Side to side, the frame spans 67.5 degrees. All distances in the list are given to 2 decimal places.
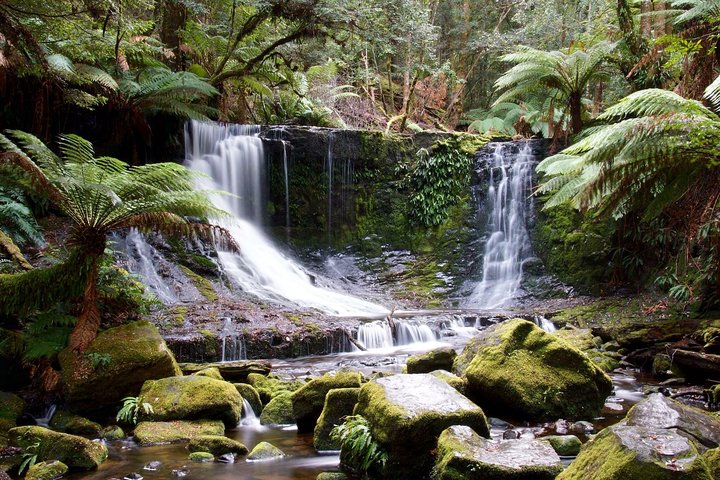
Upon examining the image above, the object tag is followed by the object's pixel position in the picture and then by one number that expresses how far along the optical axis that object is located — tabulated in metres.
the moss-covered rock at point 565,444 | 3.58
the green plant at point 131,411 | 4.38
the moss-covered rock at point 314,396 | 4.40
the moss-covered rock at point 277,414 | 4.65
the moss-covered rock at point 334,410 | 3.98
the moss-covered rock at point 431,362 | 5.32
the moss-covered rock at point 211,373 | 5.19
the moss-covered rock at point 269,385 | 5.11
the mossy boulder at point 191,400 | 4.39
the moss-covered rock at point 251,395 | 4.87
